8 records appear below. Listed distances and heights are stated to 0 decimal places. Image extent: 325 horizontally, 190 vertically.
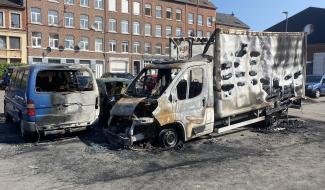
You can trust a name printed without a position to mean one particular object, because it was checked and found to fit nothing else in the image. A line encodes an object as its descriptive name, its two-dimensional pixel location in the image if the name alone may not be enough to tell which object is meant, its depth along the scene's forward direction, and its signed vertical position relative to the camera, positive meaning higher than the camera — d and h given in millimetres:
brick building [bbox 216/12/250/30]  75312 +10411
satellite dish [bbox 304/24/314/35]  58359 +6978
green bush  41956 +809
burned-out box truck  9250 -390
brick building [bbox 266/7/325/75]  54406 +6949
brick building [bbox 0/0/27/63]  47688 +5158
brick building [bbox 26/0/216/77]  49875 +6550
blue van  9812 -639
